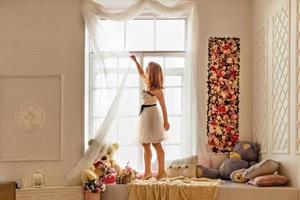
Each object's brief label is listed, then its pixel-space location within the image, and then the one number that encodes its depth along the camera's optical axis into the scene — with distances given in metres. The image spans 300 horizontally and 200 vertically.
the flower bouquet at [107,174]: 5.32
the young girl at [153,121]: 5.52
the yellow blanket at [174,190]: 5.01
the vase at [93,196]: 5.11
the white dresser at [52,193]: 5.38
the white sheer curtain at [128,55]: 5.64
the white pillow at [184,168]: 5.52
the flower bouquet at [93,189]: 5.11
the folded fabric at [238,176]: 5.29
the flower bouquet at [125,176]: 5.34
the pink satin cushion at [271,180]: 4.93
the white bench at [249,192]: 4.83
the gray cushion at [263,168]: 5.06
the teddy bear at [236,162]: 5.52
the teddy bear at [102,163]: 5.25
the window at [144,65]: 5.94
